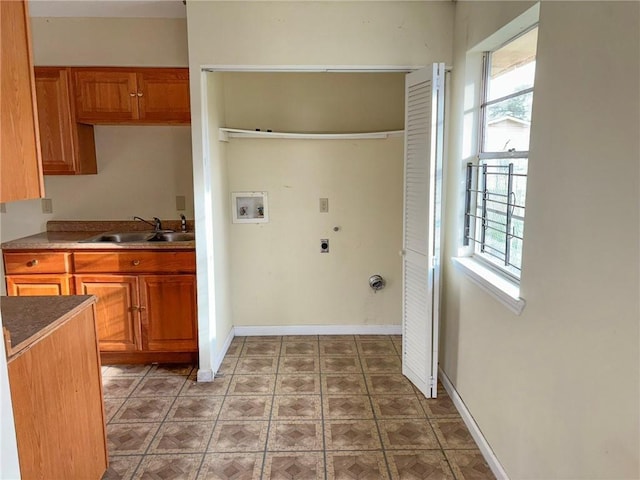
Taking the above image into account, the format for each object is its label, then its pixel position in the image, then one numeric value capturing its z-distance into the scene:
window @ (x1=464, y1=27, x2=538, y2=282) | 2.02
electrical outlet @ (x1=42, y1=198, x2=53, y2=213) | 3.60
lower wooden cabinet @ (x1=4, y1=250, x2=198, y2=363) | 3.10
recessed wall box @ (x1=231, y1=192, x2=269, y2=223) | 3.67
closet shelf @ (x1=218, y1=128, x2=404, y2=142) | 3.51
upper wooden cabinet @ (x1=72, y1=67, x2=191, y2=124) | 3.19
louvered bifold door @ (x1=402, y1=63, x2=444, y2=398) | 2.56
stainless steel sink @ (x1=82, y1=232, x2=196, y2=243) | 3.48
